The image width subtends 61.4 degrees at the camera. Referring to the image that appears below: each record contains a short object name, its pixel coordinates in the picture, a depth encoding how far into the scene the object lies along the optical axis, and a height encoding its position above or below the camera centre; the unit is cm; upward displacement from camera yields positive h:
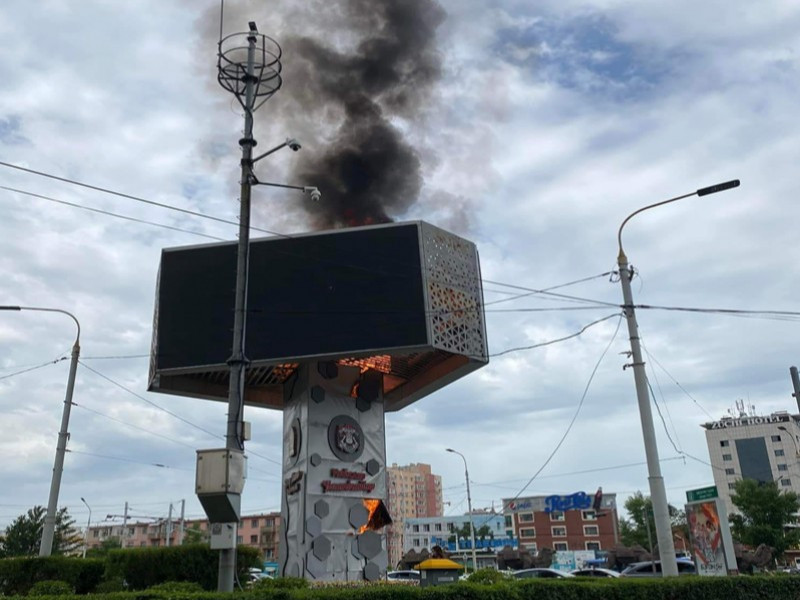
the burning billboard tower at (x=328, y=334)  2327 +676
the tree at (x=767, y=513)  5141 +56
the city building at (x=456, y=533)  10625 +10
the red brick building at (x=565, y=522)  9481 +100
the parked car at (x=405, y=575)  3375 -189
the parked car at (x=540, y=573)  2688 -169
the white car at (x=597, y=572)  2766 -174
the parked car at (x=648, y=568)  2689 -174
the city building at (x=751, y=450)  11106 +1148
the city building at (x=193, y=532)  10577 +206
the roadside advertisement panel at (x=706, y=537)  1752 -34
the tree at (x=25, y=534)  4625 +110
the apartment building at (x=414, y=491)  16349 +1056
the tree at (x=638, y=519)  7800 +72
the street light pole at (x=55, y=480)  2070 +209
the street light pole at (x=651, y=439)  1442 +186
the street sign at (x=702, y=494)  1828 +78
